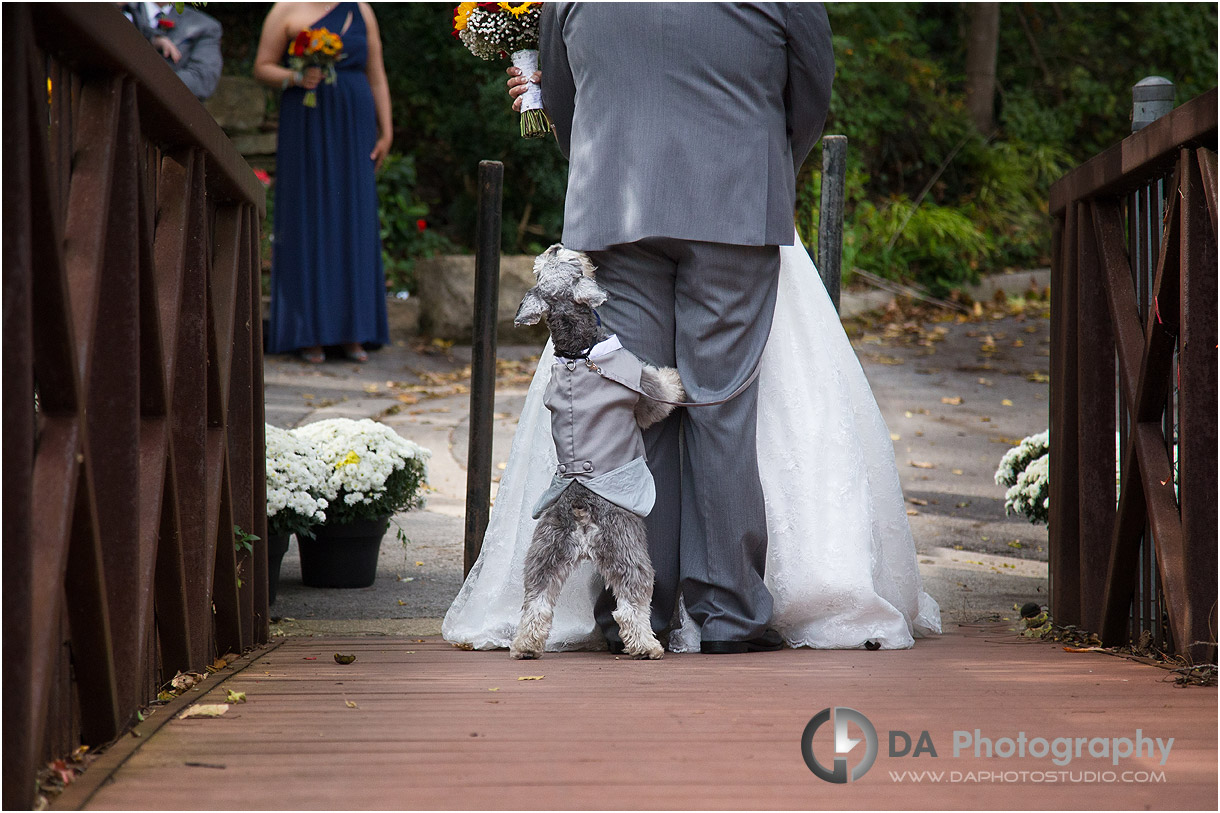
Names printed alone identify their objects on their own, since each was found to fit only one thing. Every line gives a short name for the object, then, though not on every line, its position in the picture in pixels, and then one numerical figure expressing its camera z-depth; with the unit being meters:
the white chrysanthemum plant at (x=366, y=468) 7.95
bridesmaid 16.42
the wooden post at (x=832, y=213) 8.75
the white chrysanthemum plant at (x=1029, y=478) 8.34
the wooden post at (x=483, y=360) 8.03
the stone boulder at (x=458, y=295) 19.61
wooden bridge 3.26
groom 5.94
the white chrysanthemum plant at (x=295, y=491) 7.62
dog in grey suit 5.78
